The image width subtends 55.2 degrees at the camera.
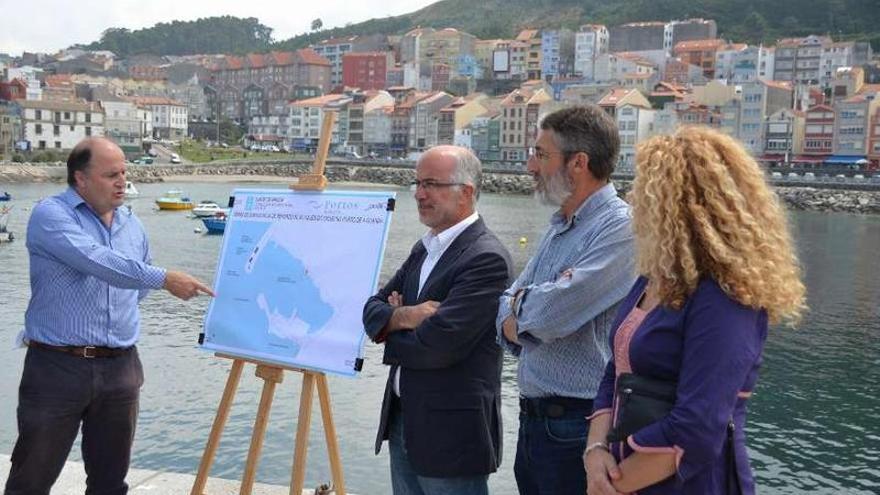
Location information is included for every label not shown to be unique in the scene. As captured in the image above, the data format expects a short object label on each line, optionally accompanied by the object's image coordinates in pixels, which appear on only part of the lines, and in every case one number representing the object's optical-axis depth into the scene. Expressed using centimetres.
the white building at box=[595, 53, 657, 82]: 10381
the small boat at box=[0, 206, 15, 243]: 2612
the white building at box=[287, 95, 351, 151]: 10644
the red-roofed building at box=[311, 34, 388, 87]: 15016
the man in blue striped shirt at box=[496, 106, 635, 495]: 254
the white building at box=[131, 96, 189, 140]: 10625
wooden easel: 362
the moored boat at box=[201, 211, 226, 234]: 3203
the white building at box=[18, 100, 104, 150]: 7969
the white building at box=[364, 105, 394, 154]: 10138
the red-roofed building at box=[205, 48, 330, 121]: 12462
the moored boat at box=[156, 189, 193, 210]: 4331
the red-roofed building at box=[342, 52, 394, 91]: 13038
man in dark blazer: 280
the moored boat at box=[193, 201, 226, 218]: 3628
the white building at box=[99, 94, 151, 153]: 9162
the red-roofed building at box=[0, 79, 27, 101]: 8612
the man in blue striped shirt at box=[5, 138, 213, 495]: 325
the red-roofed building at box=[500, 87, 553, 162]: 8594
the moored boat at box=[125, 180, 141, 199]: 5038
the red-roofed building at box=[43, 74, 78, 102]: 9488
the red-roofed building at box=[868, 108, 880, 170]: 7025
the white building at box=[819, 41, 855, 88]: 9712
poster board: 349
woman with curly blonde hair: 189
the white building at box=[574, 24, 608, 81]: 11528
